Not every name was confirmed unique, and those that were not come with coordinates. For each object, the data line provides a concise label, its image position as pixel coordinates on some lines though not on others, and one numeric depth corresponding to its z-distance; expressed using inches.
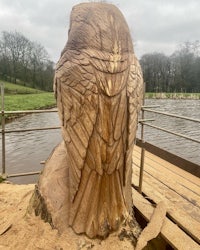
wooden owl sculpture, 46.4
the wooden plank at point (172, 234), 56.1
